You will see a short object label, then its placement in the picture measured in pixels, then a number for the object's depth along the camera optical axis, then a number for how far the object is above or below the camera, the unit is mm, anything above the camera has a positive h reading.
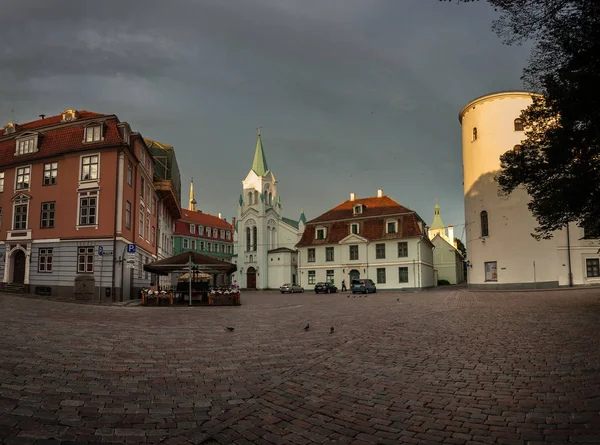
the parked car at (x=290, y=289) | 57875 -1614
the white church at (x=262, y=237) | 72938 +6713
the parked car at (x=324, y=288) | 51219 -1351
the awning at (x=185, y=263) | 24016 +757
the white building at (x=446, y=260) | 92000 +2981
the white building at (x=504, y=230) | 41000 +4199
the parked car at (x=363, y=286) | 47969 -1131
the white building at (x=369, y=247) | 56281 +3797
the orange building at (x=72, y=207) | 28656 +4741
